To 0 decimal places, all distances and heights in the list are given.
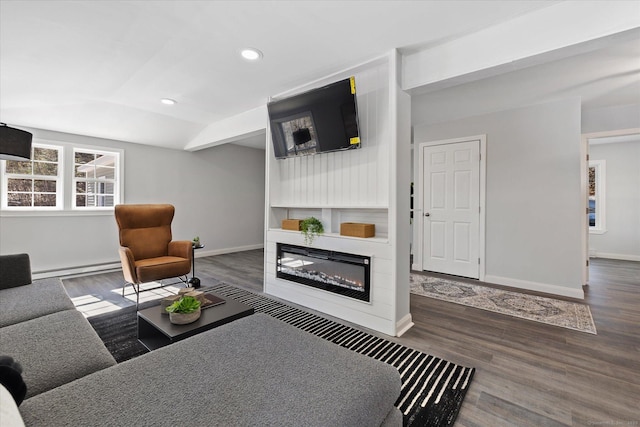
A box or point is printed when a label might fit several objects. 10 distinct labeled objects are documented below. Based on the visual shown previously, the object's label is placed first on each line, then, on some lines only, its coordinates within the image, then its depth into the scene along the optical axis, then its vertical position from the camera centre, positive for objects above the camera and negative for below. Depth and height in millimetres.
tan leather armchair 3141 -438
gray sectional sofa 828 -590
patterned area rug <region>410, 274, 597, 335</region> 2711 -997
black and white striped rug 1522 -1051
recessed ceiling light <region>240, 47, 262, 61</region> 2463 +1400
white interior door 4148 +60
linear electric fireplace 2680 -605
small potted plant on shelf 3058 -183
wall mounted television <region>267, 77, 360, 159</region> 2663 +940
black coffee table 1791 -748
